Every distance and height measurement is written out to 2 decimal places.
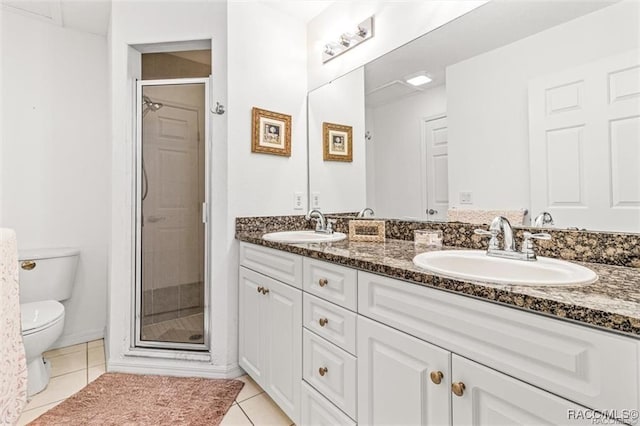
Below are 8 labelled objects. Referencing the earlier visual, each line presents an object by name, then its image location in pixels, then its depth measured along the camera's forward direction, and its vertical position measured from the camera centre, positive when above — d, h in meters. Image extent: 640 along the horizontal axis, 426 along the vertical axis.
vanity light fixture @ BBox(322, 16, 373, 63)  1.87 +1.09
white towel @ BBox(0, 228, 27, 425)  1.05 -0.42
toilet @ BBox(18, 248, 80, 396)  1.73 -0.52
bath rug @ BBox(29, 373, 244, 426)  1.52 -0.95
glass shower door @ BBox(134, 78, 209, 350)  2.06 +0.05
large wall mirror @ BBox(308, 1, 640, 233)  1.00 +0.40
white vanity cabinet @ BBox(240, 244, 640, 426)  0.62 -0.36
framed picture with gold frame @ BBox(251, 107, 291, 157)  2.03 +0.56
